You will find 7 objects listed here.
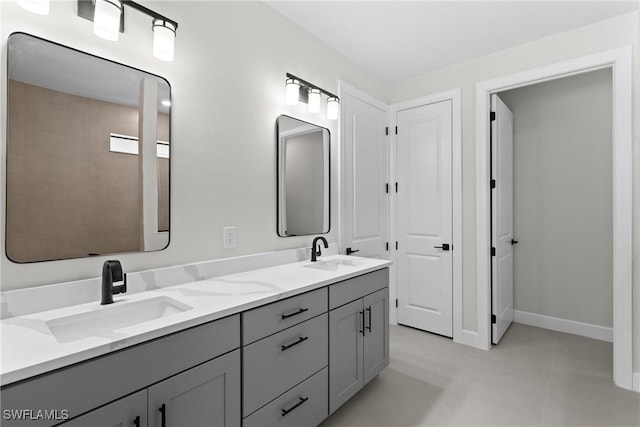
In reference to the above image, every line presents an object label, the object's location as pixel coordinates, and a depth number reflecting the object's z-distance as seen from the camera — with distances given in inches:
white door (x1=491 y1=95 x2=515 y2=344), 113.0
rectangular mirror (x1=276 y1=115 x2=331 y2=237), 86.7
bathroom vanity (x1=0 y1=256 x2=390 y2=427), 33.9
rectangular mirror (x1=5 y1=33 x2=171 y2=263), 46.4
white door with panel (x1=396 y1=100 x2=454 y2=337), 118.8
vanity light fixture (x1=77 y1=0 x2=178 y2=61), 51.3
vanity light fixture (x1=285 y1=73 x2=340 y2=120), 86.4
